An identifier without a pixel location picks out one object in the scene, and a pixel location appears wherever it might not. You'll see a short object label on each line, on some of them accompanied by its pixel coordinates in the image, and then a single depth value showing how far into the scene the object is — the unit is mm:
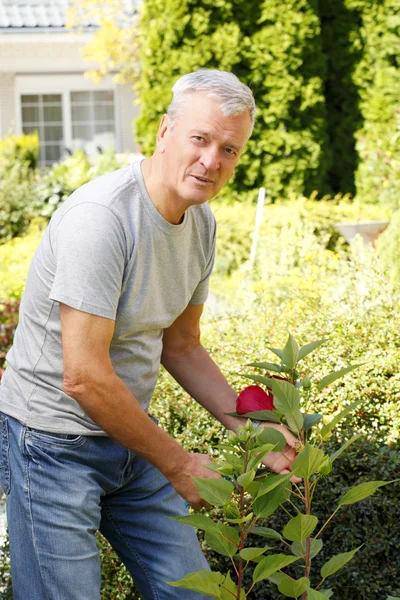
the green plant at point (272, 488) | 2309
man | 2494
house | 16146
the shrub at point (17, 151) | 12902
